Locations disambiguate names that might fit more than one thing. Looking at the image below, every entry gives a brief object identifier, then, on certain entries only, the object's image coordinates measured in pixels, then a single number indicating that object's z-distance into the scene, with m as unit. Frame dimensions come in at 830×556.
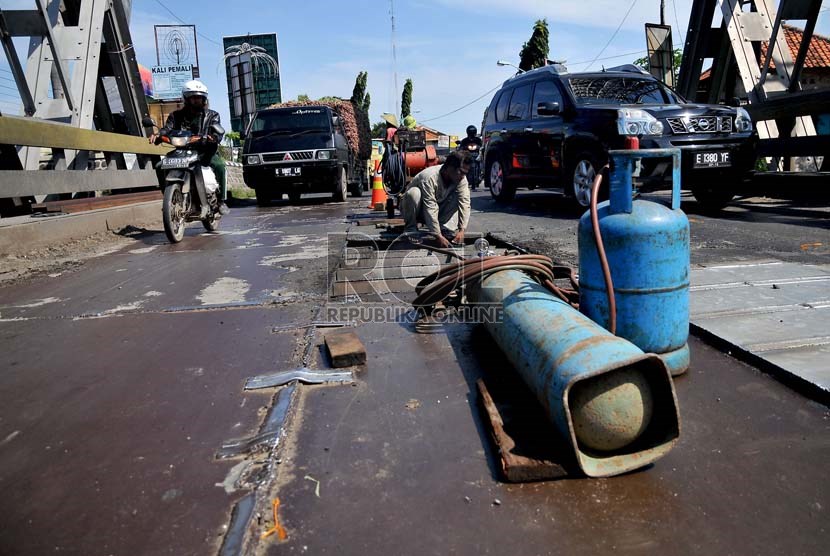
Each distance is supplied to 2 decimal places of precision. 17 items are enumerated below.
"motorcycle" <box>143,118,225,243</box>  6.99
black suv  7.09
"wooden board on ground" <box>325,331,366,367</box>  2.89
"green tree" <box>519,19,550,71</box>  28.95
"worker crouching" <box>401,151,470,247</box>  5.27
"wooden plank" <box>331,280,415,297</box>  4.34
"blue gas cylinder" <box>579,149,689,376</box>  2.59
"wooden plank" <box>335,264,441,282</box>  4.71
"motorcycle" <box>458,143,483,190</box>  15.28
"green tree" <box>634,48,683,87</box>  42.53
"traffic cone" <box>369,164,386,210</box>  11.06
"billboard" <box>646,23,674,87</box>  13.40
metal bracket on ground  2.68
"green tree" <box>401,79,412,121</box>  63.06
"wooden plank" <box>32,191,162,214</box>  7.21
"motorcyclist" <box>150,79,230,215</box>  7.48
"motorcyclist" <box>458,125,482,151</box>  12.86
